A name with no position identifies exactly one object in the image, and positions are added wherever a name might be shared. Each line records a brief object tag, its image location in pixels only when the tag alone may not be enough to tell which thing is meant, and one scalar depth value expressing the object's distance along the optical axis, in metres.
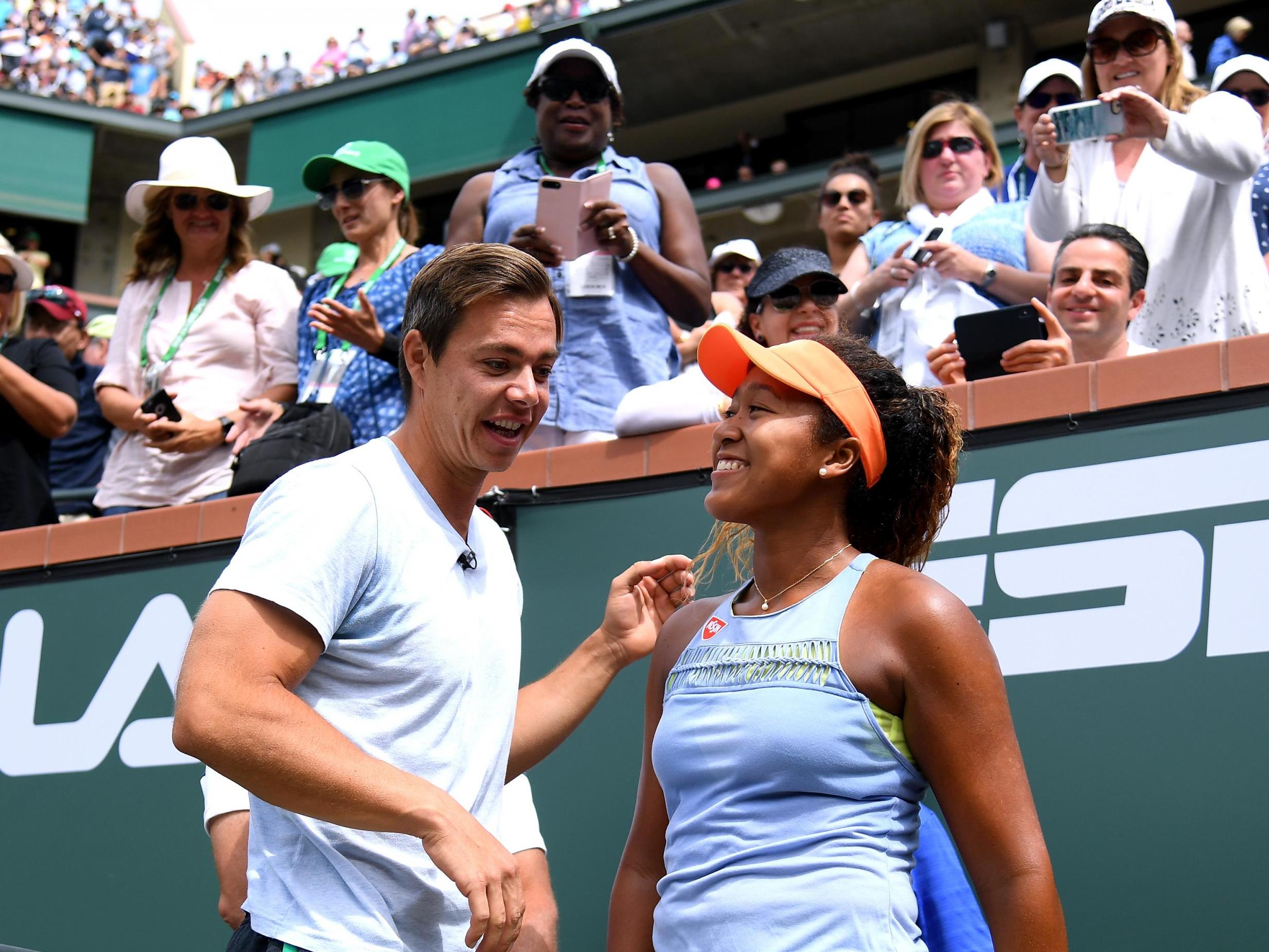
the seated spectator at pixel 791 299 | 4.38
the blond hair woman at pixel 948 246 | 4.59
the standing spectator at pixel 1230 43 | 10.00
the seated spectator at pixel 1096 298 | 3.95
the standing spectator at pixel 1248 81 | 4.84
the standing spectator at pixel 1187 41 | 8.48
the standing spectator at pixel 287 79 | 20.48
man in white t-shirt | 1.96
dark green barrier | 2.96
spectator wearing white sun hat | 5.08
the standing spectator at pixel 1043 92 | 5.33
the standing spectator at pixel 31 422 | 5.31
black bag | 4.23
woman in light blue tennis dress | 1.99
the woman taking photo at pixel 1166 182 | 3.96
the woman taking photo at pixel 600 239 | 4.62
